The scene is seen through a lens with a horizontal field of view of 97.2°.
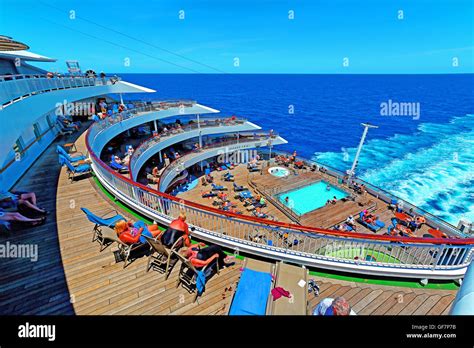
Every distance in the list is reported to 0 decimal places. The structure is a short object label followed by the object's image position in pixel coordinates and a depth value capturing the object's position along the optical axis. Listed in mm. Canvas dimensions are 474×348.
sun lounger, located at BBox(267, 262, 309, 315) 4152
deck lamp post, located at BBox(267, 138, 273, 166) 29059
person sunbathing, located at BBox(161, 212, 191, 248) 5566
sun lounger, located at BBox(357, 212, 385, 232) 16623
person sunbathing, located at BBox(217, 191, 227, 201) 20423
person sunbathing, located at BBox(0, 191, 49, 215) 7043
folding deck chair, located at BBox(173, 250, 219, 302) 4792
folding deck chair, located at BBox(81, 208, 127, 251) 5928
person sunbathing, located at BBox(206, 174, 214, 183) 24359
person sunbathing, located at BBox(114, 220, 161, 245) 5531
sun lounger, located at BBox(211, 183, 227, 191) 22516
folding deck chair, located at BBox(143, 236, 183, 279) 5234
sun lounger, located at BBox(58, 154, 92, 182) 9578
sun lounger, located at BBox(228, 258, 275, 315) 4113
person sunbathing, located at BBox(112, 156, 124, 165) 13803
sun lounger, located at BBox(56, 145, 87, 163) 10281
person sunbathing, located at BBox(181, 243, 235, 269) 4938
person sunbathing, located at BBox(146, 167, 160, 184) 19266
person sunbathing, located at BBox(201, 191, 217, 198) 21562
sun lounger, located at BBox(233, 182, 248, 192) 22386
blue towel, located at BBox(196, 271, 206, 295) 4684
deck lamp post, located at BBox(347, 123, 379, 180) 21250
